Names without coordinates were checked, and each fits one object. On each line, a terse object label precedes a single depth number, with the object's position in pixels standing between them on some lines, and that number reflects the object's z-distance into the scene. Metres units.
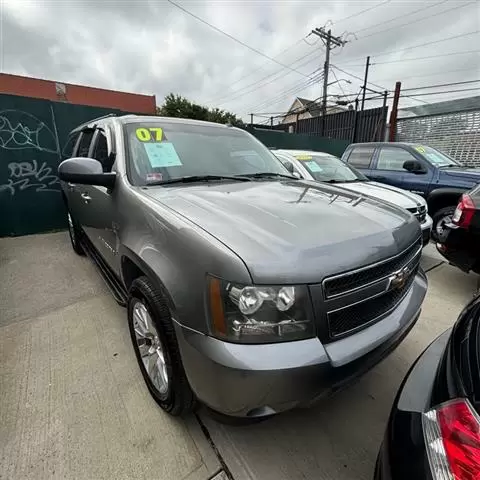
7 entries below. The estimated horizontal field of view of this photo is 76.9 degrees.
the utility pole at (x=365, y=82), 16.78
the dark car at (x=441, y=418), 0.75
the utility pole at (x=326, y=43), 22.11
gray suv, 1.19
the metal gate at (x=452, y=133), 9.71
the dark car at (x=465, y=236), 3.11
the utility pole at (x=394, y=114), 11.86
